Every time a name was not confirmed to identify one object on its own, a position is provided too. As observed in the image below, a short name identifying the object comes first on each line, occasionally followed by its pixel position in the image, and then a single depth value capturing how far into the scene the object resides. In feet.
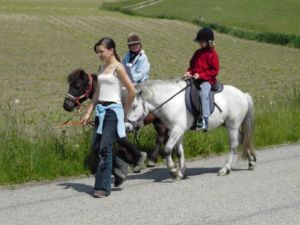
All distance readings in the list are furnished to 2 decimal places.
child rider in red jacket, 32.50
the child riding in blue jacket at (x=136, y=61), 35.24
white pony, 31.68
